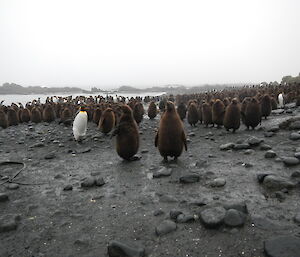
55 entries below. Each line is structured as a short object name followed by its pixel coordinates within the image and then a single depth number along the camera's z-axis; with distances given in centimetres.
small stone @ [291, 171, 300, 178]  395
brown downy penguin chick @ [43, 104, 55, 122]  1414
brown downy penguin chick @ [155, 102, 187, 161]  527
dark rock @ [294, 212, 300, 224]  281
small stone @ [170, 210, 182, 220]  317
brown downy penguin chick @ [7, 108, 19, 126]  1349
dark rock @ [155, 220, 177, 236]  288
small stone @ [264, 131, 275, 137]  709
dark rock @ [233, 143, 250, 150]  599
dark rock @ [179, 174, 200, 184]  429
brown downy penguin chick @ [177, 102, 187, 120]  1227
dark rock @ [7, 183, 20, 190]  460
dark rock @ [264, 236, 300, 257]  223
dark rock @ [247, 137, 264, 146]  605
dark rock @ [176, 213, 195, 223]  306
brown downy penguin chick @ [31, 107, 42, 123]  1409
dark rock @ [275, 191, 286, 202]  337
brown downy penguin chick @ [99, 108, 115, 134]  910
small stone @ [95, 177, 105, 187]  454
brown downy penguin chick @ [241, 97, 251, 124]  923
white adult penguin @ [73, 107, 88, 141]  858
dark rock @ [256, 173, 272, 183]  397
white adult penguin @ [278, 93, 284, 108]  1481
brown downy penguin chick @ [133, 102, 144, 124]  1112
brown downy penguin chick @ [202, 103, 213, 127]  991
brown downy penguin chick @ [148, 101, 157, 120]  1370
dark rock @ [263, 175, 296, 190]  363
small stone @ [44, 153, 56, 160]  675
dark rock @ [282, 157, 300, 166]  448
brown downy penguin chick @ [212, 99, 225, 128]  916
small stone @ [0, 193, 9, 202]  409
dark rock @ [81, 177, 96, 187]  452
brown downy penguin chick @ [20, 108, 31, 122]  1434
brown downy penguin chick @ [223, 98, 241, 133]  802
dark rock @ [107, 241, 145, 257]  250
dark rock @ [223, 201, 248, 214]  306
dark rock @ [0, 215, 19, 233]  321
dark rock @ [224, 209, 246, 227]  280
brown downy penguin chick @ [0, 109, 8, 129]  1249
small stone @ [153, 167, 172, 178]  472
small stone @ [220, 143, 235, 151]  630
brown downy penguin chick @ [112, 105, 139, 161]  568
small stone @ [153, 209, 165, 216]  332
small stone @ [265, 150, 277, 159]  511
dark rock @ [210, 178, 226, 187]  405
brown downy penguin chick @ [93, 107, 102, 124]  1180
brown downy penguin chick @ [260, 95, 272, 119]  986
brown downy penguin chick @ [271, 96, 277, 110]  1283
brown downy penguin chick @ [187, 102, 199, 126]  1052
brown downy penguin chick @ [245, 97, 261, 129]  819
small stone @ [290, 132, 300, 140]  624
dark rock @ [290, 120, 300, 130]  723
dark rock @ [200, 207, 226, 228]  284
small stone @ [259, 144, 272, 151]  571
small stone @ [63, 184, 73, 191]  442
